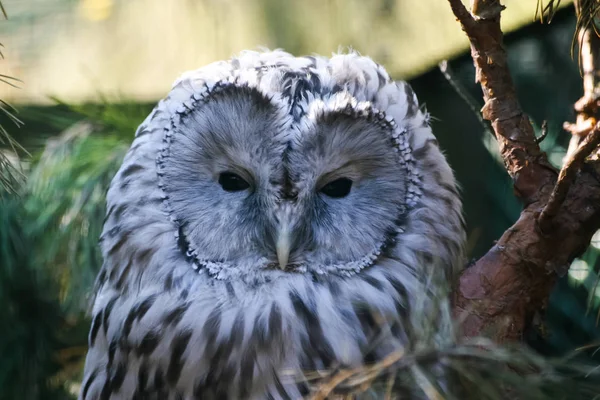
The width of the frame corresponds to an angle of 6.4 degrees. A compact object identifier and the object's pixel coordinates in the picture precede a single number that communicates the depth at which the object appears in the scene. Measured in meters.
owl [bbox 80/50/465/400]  2.63
